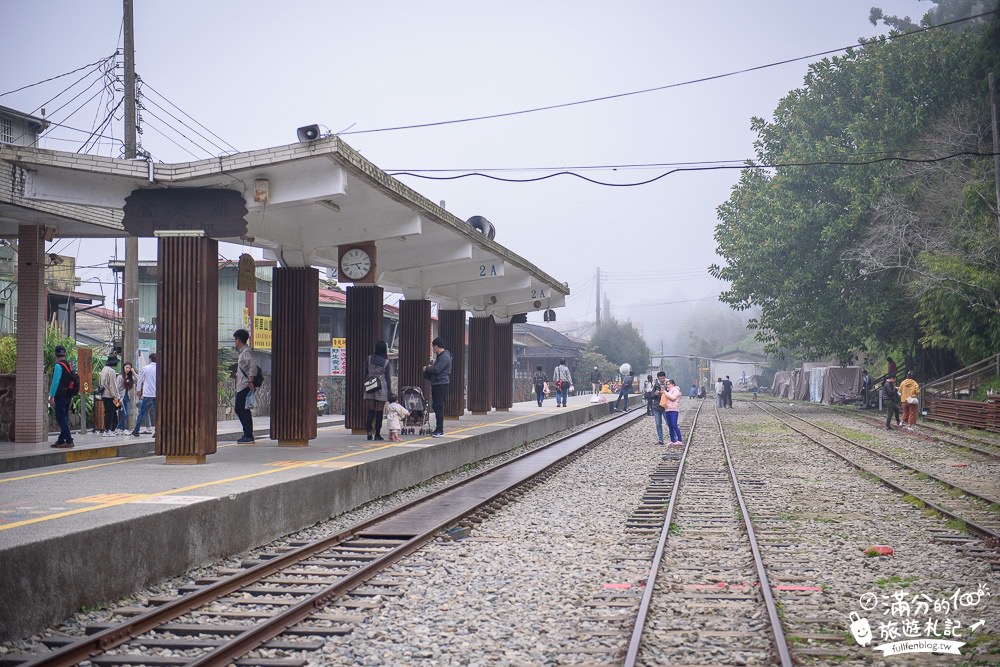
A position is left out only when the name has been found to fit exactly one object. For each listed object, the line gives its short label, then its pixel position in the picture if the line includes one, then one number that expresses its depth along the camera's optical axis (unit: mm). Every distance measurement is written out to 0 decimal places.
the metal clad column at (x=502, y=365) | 31234
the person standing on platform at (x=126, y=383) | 18766
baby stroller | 17750
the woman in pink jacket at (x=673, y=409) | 21109
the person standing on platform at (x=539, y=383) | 37688
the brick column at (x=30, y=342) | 15773
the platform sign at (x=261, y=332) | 37125
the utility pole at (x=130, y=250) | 18766
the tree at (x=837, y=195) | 38906
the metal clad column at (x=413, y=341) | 22047
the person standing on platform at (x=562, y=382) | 37906
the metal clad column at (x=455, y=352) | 25719
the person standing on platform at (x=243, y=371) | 14016
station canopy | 11562
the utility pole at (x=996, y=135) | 26906
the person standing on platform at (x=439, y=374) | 15914
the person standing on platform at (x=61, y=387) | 13953
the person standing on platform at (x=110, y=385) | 17766
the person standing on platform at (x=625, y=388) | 42344
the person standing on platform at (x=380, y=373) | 15000
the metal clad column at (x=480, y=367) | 28031
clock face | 16109
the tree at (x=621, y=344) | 87062
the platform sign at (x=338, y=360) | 32438
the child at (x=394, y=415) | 16016
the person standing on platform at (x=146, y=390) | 17734
